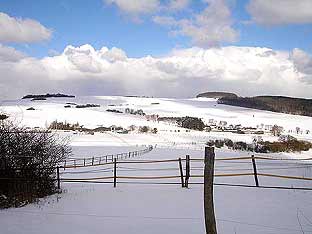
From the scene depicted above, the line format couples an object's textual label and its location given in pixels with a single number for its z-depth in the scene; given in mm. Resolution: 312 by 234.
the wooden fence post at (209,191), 5989
